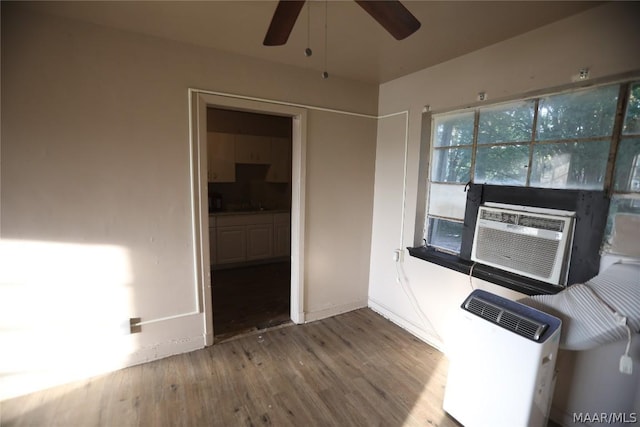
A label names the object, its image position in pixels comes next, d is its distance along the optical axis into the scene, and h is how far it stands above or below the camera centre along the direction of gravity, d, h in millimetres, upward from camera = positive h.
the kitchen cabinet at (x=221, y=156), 4344 +292
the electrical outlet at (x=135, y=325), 2229 -1152
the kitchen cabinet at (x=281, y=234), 4730 -920
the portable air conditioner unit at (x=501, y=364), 1459 -958
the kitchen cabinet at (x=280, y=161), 4867 +273
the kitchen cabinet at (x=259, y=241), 4523 -1002
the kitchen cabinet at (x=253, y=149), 4551 +437
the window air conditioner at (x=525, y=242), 1799 -385
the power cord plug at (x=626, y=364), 1299 -786
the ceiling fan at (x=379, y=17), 1169 +689
